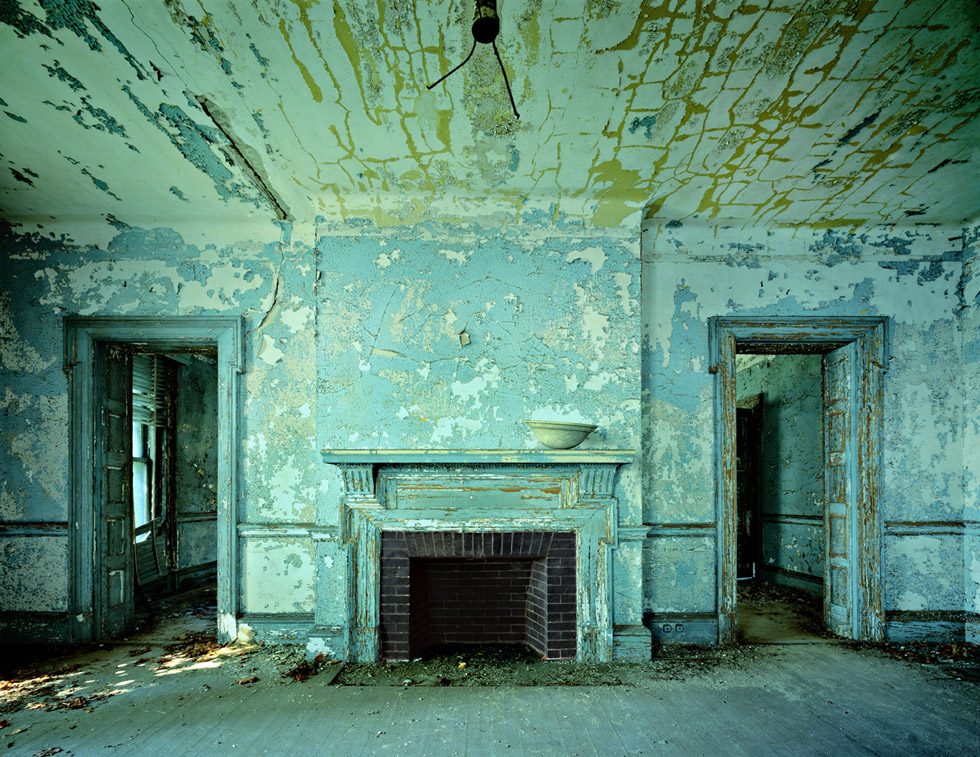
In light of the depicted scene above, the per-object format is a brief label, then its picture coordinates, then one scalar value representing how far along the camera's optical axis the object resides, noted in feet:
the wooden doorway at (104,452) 12.64
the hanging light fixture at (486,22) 6.07
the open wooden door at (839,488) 12.96
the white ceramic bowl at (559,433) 10.91
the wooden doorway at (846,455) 12.60
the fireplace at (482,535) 11.29
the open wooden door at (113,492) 13.06
